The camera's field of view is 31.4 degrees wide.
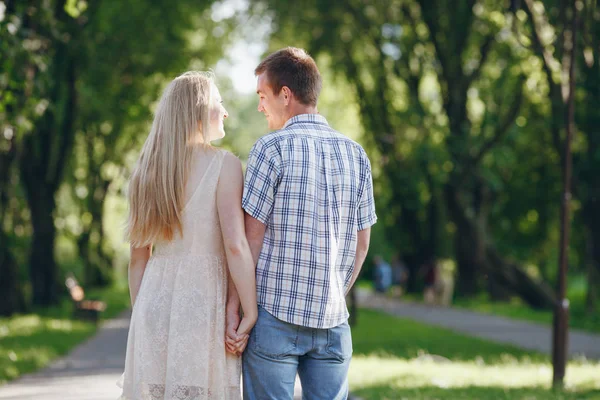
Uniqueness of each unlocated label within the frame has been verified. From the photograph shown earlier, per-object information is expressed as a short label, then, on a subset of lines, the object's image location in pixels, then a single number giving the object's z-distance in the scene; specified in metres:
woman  4.48
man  4.30
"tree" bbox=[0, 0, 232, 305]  23.78
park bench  23.30
